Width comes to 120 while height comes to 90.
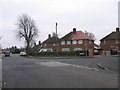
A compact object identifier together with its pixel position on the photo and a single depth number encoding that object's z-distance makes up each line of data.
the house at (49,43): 47.77
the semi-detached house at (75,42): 37.72
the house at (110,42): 37.13
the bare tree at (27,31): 38.97
